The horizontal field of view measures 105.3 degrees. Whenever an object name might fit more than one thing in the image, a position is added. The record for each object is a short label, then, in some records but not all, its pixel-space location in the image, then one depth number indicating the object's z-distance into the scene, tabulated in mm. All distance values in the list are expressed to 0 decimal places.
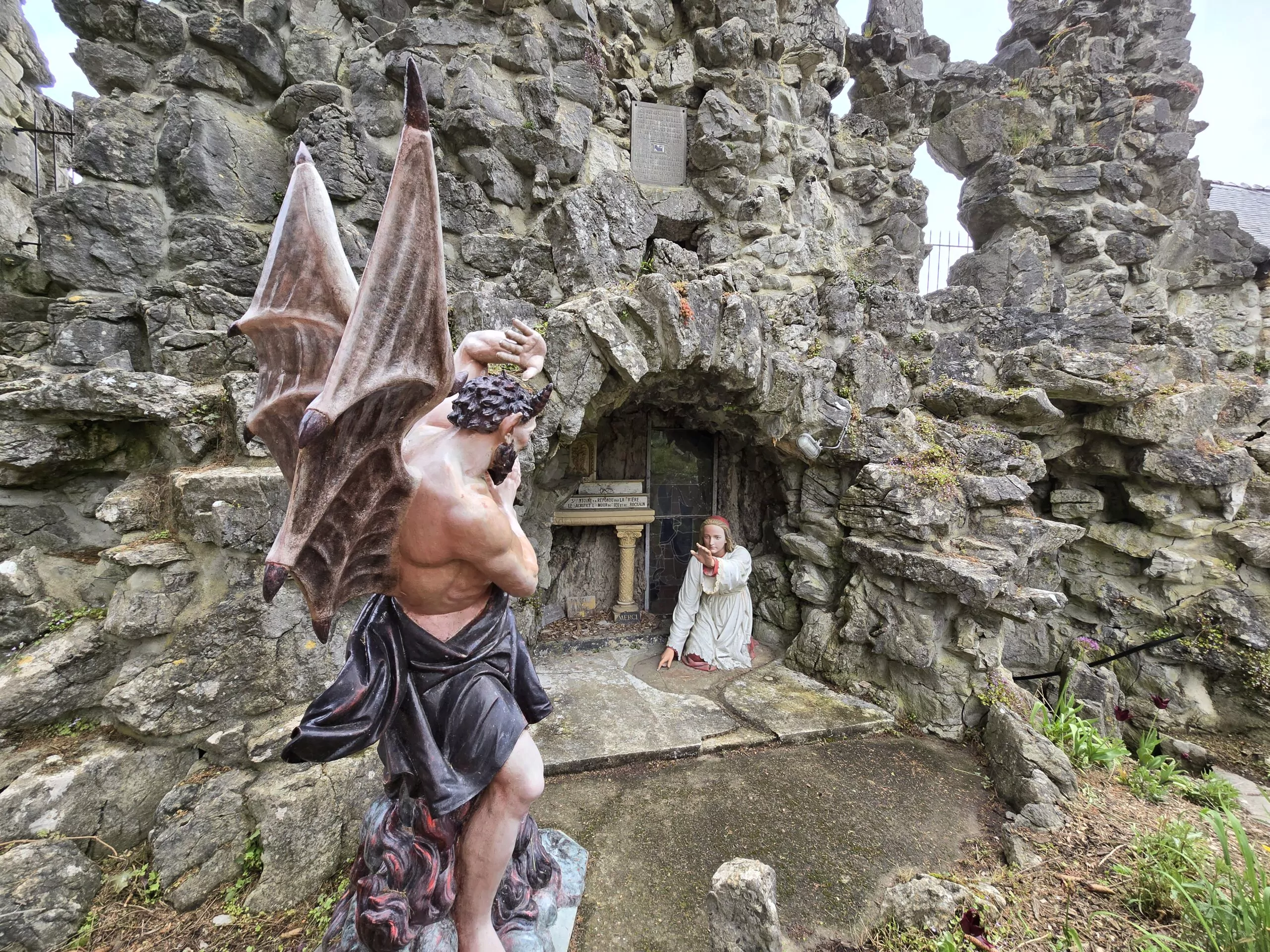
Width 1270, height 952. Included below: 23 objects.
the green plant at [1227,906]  1828
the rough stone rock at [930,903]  2121
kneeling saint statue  4746
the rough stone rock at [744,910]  1817
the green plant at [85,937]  1973
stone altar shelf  5465
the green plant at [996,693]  3756
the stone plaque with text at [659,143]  4484
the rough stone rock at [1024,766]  3020
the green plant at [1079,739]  3457
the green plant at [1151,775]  3262
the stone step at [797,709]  3721
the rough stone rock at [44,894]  1909
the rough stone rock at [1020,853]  2527
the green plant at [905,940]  2016
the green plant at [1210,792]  3354
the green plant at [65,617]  2500
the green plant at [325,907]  2092
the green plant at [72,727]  2379
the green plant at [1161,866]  2232
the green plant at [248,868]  2186
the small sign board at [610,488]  5500
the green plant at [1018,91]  5992
